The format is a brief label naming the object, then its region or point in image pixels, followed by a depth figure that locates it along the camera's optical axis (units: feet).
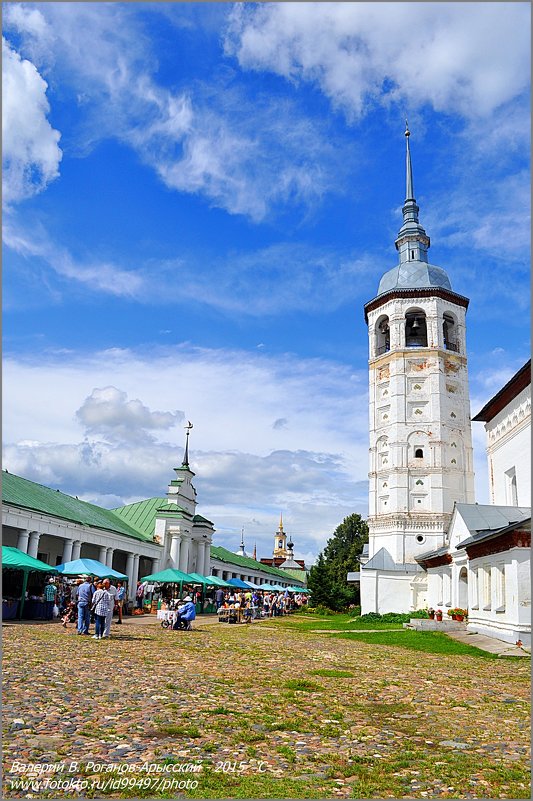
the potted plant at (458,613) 99.81
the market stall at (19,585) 71.92
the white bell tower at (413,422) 146.51
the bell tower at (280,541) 506.89
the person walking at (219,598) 147.19
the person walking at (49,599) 84.69
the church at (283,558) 382.63
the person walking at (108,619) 61.16
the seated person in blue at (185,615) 79.41
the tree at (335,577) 172.04
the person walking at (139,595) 122.26
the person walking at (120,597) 85.62
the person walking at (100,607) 60.49
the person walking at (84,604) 63.46
